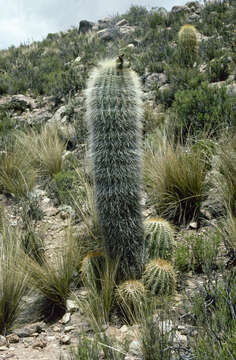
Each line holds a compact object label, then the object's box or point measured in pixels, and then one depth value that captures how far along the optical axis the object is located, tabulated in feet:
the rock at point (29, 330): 9.64
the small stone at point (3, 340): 9.13
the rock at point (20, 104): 31.17
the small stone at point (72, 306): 10.13
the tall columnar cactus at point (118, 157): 10.19
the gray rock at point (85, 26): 57.51
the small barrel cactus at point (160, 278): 9.72
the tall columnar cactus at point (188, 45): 29.07
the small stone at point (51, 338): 9.33
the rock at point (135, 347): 7.78
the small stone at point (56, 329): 9.67
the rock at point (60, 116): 25.71
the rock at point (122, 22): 54.56
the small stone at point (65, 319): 9.86
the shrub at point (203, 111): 16.89
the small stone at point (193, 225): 12.78
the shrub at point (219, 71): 24.52
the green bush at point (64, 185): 16.02
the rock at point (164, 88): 24.16
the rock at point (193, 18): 41.54
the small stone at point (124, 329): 8.90
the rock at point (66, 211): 15.18
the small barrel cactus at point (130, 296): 9.20
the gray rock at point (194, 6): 45.54
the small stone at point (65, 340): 9.05
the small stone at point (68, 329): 9.48
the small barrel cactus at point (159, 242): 10.85
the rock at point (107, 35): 48.78
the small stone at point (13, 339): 9.30
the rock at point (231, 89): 20.17
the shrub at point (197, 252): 10.26
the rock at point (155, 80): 27.29
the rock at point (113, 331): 8.64
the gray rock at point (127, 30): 48.37
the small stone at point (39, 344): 8.99
